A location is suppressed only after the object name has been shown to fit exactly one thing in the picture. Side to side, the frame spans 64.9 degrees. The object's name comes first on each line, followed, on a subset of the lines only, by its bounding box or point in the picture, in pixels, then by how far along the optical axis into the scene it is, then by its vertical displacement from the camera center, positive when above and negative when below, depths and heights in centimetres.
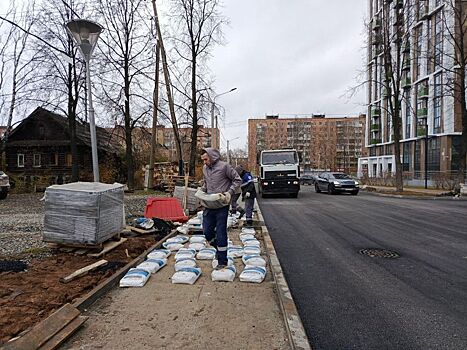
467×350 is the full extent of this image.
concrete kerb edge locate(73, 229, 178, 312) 388 -138
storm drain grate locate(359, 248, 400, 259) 673 -160
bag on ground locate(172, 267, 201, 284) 477 -139
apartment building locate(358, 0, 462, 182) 2675 +852
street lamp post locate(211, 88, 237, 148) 2591 +411
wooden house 3678 +253
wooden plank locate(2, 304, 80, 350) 284 -134
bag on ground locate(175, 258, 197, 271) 536 -139
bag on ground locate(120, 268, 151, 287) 464 -139
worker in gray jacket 533 -29
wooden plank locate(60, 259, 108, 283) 464 -133
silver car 2602 -106
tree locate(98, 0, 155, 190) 2436 +727
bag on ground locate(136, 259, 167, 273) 523 -137
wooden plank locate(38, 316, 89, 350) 295 -139
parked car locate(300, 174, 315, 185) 5457 -153
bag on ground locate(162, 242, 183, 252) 678 -141
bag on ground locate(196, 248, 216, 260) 614 -142
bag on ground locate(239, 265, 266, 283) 484 -140
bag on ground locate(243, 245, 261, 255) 630 -141
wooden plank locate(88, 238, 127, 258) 590 -130
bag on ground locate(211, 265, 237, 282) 489 -141
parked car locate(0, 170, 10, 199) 1789 -64
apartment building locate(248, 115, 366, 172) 9075 +855
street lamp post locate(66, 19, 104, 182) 682 +253
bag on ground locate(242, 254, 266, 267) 559 -141
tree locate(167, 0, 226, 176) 2541 +781
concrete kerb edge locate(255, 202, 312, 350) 313 -146
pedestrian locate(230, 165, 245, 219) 1161 -132
